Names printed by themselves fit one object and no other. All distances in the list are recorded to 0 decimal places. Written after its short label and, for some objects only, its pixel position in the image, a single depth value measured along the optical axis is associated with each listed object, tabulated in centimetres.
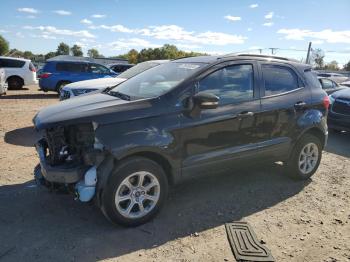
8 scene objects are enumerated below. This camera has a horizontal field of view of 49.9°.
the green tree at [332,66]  8101
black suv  388
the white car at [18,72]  1859
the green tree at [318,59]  6989
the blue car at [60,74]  1695
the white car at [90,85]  862
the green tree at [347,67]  7431
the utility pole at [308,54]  4096
